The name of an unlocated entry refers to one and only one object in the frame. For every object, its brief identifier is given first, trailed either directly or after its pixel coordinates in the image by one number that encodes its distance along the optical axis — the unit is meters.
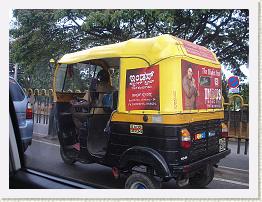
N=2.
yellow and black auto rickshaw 2.94
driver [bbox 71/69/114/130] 3.92
